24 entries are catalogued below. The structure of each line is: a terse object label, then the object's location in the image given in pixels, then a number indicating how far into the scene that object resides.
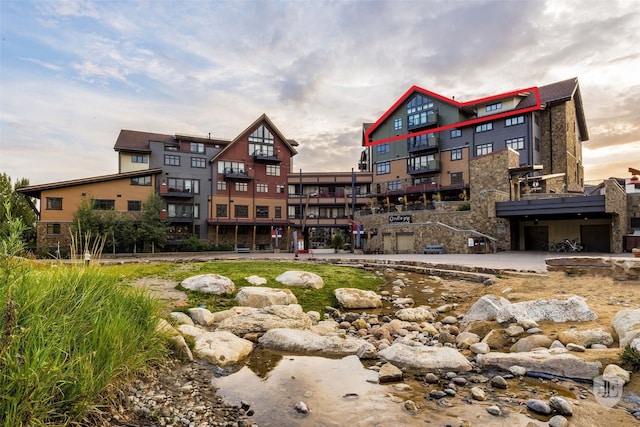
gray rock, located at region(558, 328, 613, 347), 6.78
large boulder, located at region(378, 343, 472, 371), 6.33
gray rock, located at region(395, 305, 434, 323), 10.30
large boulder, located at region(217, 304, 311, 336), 8.60
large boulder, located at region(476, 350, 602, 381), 5.72
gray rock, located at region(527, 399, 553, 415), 4.73
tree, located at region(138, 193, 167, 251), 35.69
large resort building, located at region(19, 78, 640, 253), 29.64
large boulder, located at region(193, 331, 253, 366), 6.63
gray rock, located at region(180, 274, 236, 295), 11.53
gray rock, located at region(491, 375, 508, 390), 5.52
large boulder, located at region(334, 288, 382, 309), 12.06
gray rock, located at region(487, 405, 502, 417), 4.72
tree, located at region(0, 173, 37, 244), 33.75
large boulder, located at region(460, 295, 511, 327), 9.11
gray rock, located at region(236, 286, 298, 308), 10.80
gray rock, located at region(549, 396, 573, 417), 4.69
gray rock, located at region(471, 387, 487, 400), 5.15
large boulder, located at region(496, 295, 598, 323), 8.23
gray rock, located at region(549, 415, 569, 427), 4.39
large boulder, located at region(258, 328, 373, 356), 7.46
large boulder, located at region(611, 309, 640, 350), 6.08
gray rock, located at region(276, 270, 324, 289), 13.48
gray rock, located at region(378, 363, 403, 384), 5.91
